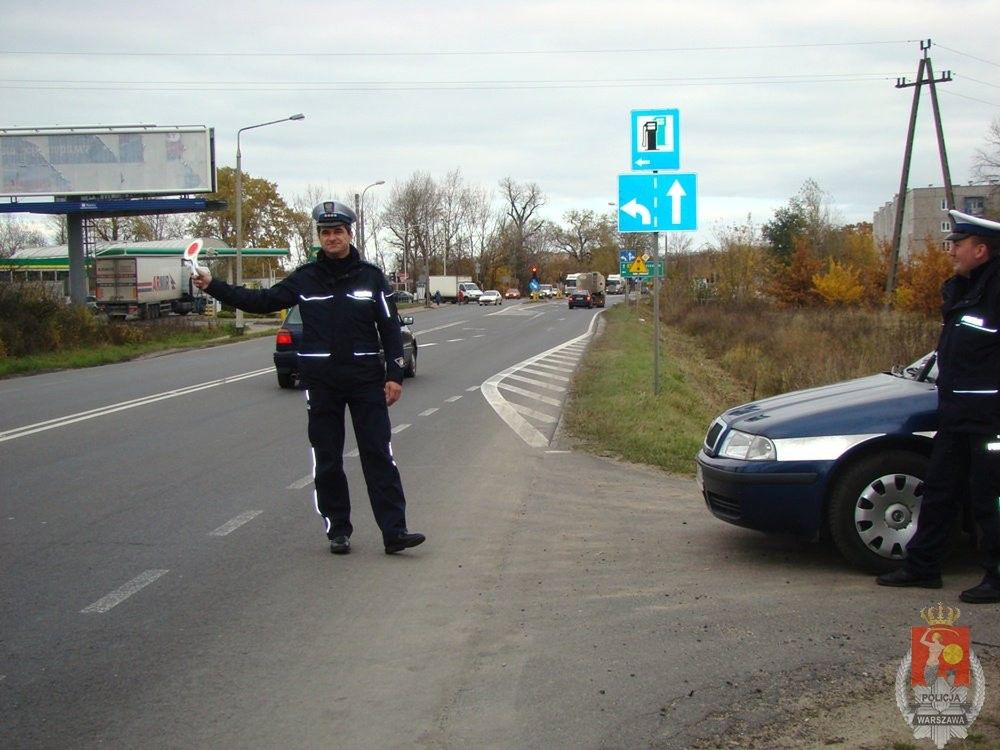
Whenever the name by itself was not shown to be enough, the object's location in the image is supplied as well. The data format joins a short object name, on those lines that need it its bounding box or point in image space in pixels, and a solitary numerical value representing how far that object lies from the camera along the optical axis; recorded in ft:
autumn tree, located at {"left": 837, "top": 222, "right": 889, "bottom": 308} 159.19
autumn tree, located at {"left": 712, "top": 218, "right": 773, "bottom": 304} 155.94
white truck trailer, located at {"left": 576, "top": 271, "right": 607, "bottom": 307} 280.72
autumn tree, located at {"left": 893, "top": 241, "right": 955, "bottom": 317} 117.50
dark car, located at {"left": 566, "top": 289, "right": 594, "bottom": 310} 250.16
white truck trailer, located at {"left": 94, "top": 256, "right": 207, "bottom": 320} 164.76
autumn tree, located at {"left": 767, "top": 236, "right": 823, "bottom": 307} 162.50
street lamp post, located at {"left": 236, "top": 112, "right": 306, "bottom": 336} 123.03
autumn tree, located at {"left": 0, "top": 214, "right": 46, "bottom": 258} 291.38
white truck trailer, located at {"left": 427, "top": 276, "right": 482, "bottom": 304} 314.96
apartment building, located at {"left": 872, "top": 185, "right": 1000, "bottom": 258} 338.34
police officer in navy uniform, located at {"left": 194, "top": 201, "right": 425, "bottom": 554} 20.84
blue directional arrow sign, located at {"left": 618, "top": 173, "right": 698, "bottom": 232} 42.75
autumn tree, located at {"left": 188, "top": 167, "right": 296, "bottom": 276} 295.69
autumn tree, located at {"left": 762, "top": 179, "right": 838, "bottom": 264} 209.15
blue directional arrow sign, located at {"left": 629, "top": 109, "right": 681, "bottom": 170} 42.32
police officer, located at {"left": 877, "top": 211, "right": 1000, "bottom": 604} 16.76
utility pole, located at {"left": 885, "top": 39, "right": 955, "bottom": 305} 115.03
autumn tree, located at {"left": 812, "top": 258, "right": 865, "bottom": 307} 154.51
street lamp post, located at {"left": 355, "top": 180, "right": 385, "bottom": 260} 196.71
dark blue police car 18.72
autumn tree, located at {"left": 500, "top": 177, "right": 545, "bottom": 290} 423.64
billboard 153.07
